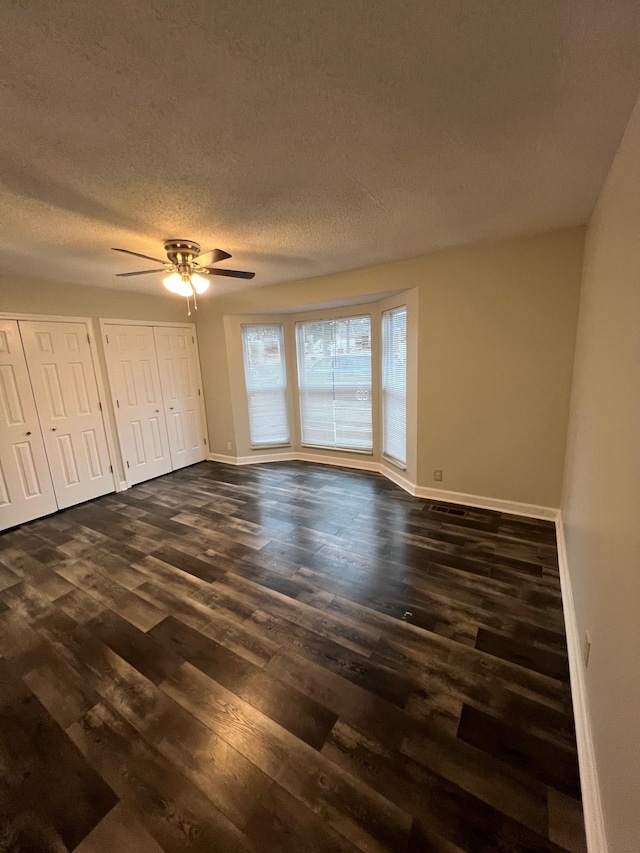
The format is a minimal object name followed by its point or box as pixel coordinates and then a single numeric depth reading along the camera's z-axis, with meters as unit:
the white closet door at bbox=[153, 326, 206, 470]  4.66
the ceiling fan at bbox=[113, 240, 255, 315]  2.45
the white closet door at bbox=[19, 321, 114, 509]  3.47
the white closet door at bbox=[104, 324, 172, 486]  4.12
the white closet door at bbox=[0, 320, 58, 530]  3.25
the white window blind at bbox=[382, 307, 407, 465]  3.76
